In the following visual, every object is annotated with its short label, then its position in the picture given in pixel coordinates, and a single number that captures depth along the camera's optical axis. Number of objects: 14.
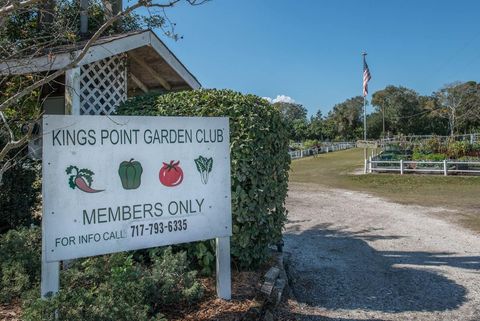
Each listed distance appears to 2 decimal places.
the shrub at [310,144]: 47.16
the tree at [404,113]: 71.12
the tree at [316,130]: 77.12
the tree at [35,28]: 2.52
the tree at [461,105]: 59.56
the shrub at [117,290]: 2.62
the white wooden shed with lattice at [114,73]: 5.31
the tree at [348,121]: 79.86
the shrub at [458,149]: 22.02
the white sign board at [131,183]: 2.92
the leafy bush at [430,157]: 20.83
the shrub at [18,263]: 3.35
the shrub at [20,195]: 5.35
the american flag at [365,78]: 29.12
